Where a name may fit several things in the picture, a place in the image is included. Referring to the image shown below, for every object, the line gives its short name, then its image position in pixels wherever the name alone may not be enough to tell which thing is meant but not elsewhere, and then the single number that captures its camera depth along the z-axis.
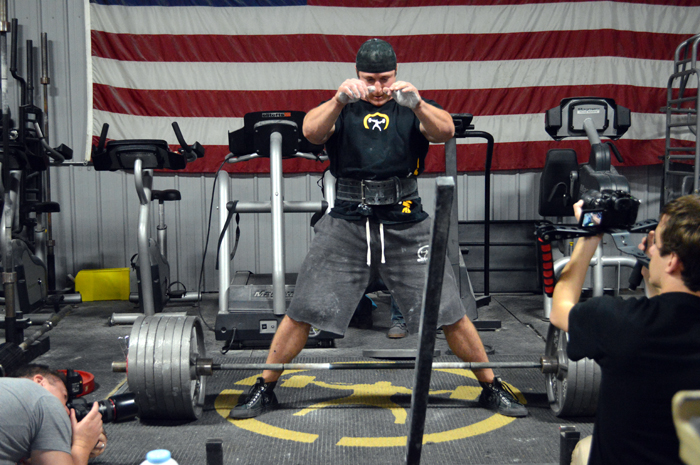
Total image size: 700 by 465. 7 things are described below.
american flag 4.96
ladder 4.47
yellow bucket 5.11
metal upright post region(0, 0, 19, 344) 3.21
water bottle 1.54
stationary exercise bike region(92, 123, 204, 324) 4.05
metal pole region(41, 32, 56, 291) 4.96
